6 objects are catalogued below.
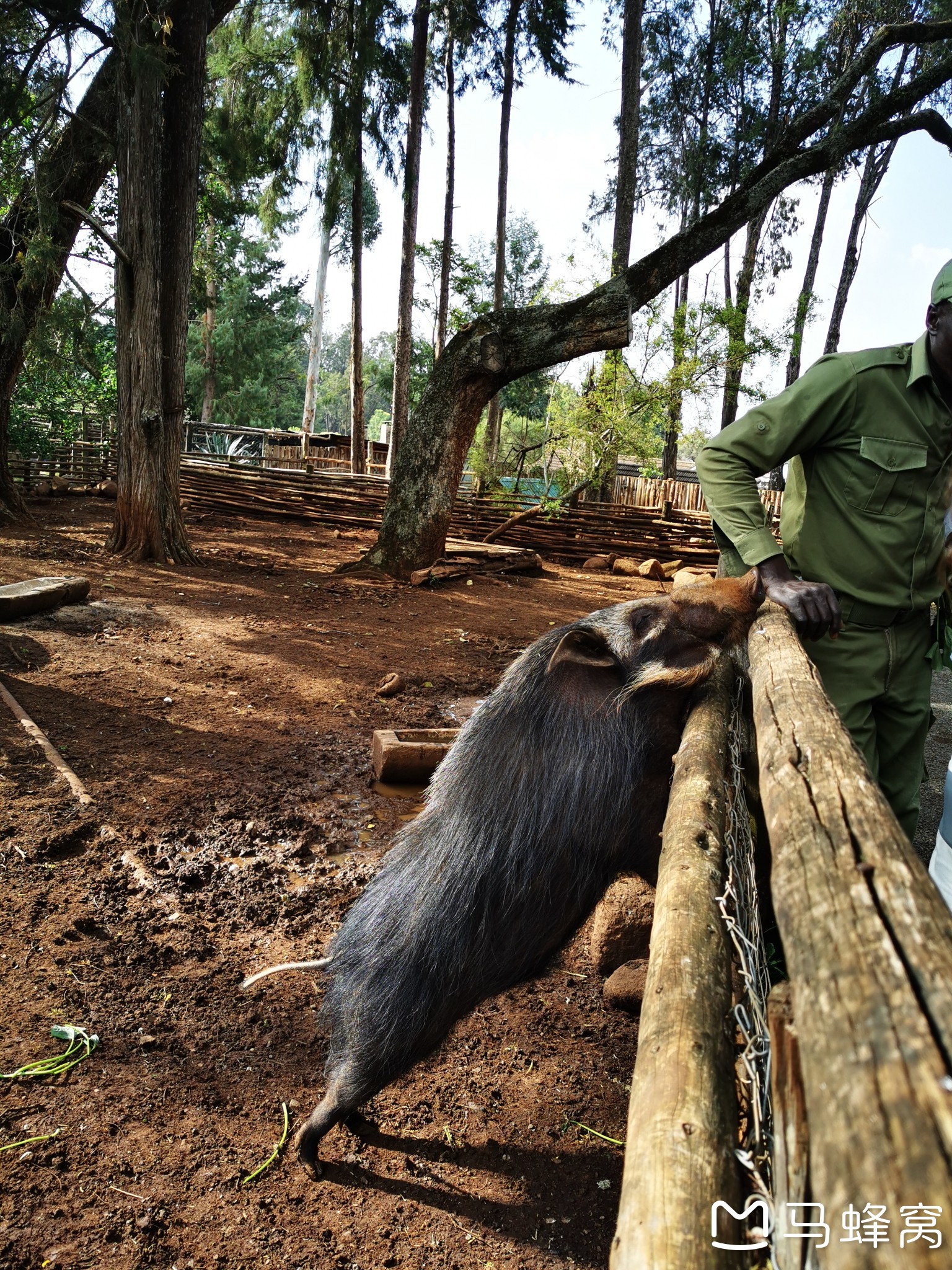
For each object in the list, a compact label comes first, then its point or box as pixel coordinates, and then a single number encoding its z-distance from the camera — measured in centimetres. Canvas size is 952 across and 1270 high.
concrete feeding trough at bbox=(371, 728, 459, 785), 441
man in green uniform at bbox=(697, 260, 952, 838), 241
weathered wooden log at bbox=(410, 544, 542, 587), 944
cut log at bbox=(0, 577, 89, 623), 623
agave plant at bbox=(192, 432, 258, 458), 2720
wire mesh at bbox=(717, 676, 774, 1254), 105
